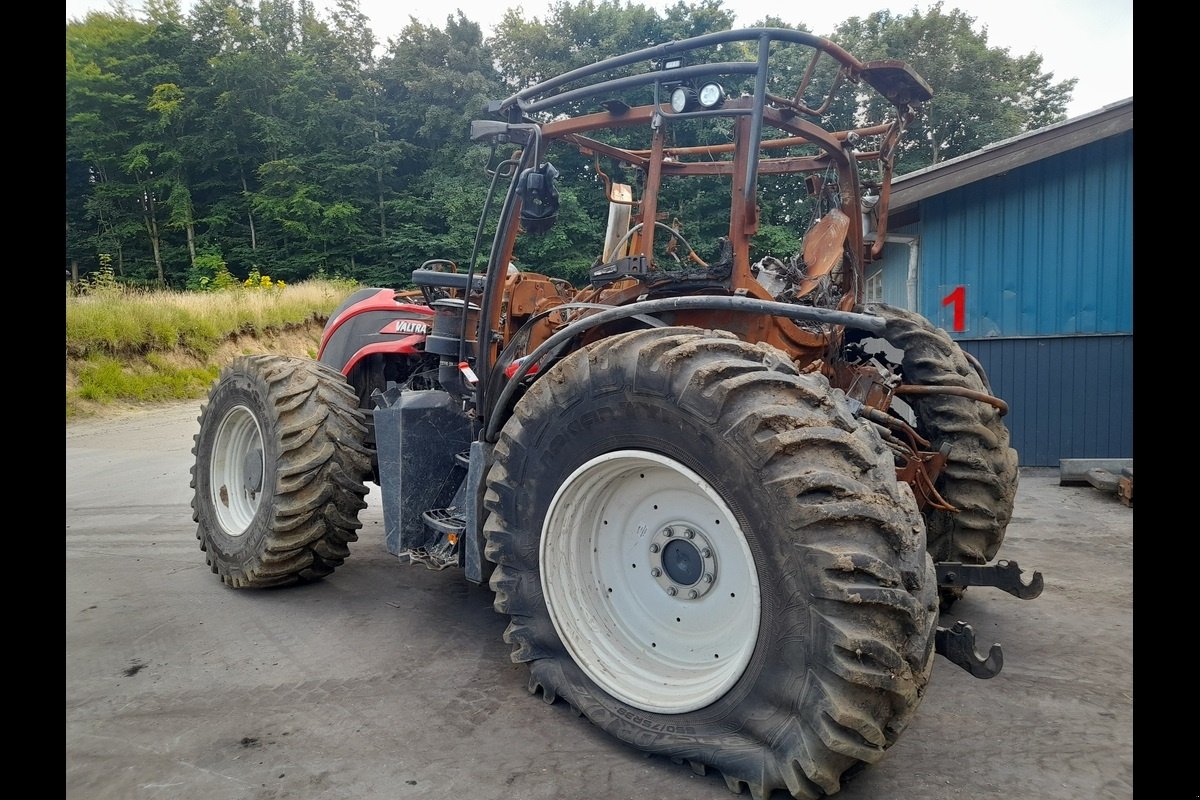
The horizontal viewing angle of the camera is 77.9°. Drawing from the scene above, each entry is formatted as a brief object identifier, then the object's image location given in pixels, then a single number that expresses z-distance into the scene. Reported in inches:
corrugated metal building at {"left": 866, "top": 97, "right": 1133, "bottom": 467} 331.3
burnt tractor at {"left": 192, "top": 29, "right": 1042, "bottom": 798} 86.4
